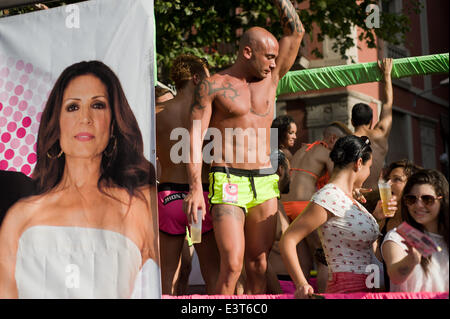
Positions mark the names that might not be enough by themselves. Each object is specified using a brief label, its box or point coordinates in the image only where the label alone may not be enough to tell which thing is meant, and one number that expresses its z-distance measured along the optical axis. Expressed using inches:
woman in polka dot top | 138.6
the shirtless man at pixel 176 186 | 170.6
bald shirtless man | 148.9
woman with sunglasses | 116.8
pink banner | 115.9
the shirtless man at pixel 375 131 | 227.8
